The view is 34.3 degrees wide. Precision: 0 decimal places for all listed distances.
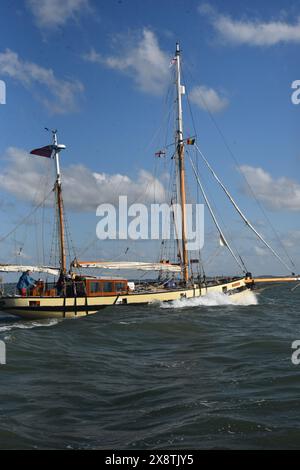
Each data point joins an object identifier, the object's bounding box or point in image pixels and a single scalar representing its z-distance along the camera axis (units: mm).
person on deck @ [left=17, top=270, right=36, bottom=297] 38438
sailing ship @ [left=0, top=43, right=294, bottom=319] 37562
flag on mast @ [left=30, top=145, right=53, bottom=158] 44031
